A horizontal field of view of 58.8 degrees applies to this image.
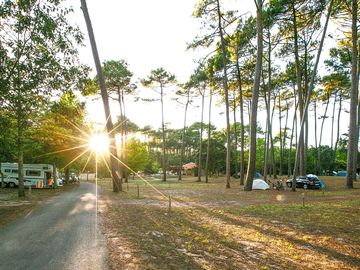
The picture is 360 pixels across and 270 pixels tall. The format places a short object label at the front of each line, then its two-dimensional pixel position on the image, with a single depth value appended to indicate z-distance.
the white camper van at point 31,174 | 35.29
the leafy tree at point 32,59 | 12.12
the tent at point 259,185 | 28.39
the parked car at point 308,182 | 29.19
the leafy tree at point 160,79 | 46.16
